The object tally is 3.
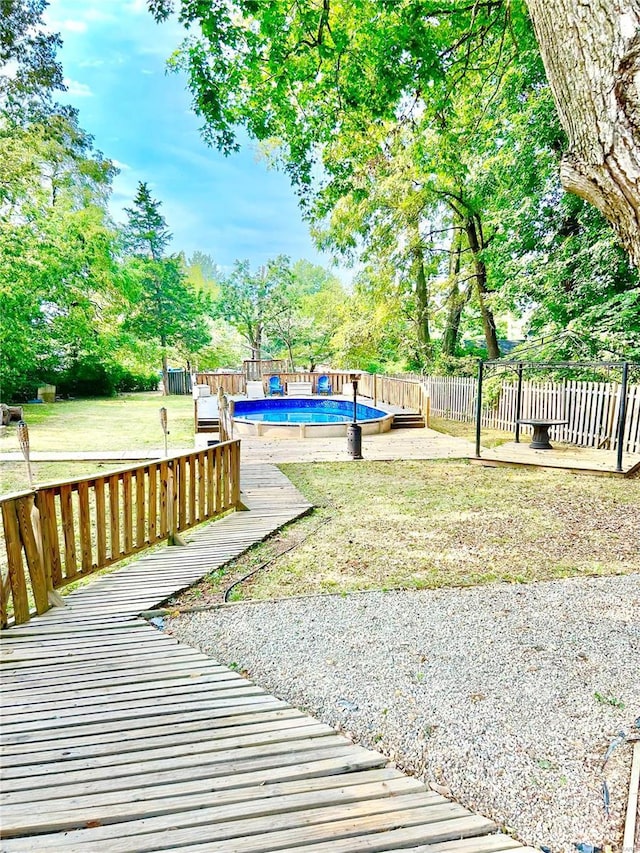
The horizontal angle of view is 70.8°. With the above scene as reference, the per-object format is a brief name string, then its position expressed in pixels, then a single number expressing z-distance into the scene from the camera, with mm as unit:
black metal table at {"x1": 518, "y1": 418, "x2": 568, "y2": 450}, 9000
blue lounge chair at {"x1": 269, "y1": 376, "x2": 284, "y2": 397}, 20234
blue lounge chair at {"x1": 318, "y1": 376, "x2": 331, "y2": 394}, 19906
